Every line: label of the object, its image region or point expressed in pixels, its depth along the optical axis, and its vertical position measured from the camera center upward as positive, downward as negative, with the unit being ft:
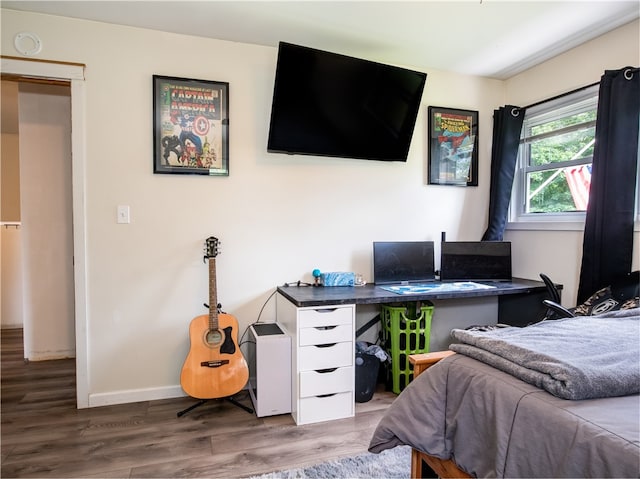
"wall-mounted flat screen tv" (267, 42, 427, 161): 8.16 +2.62
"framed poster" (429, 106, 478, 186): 10.44 +2.08
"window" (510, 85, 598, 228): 9.08 +1.63
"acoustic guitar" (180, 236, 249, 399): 7.59 -2.80
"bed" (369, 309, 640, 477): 2.82 -1.54
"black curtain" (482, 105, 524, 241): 10.55 +1.62
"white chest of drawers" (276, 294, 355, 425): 7.43 -2.78
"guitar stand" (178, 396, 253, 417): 7.79 -3.85
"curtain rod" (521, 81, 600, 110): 8.80 +3.14
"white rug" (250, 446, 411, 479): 5.79 -3.82
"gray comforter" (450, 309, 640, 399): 3.22 -1.24
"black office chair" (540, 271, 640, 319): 7.30 -1.48
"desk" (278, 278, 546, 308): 7.59 -1.54
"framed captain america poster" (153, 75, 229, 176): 8.33 +2.03
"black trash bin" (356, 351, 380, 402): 8.33 -3.32
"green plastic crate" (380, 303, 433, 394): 8.91 -2.66
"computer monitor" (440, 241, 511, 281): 10.05 -1.00
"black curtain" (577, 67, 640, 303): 7.69 +0.91
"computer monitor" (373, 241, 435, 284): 9.50 -1.01
